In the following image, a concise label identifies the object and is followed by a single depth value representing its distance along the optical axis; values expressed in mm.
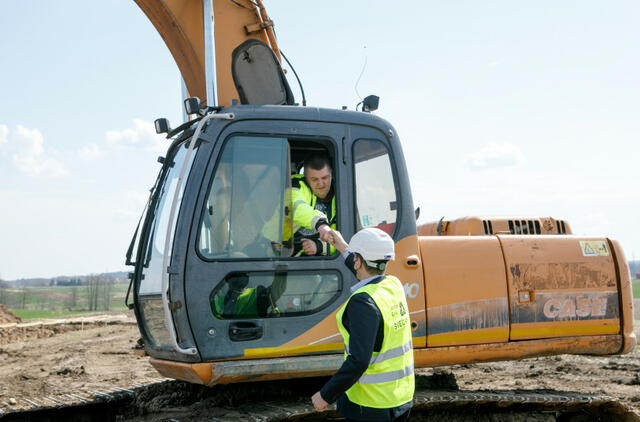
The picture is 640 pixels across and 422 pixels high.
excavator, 4113
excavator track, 4422
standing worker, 3062
